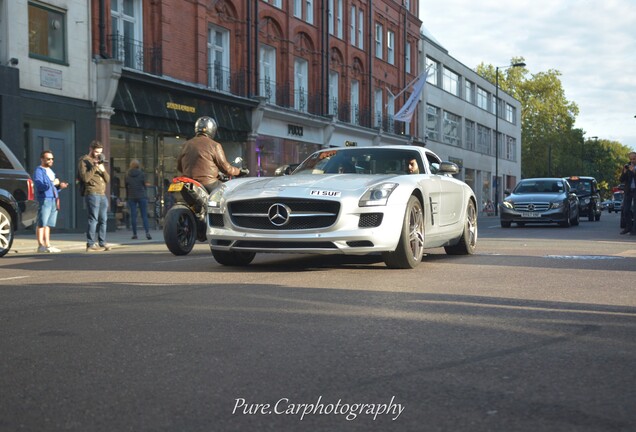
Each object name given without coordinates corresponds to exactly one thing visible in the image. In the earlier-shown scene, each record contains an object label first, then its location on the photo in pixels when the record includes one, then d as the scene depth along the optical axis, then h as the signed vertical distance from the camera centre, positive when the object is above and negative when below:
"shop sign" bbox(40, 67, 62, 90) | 21.48 +2.89
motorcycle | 11.02 -0.38
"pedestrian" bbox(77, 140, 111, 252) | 13.68 +0.04
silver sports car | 8.20 -0.24
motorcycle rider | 11.10 +0.39
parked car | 12.41 -0.14
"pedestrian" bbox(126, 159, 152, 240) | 17.69 +0.01
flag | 40.09 +4.18
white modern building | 57.12 +5.37
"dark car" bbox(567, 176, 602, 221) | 33.19 -0.33
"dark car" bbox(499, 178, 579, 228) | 24.06 -0.55
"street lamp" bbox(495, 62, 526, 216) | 55.75 +0.03
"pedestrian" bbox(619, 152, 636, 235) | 18.41 -0.07
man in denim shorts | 13.94 -0.16
